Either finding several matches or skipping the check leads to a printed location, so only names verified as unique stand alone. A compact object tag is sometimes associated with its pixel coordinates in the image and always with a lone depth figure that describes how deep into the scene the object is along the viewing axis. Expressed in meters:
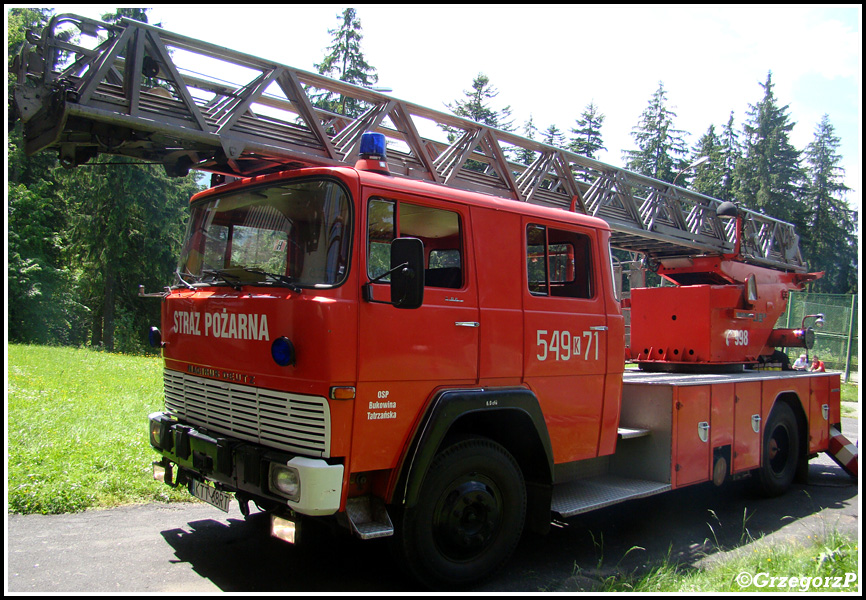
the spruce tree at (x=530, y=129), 40.57
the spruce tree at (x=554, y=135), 40.65
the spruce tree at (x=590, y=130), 40.92
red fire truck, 3.70
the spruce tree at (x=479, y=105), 36.47
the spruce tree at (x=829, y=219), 45.56
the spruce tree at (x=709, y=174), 46.12
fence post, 20.53
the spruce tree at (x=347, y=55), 26.61
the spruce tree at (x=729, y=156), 45.16
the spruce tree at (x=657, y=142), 43.12
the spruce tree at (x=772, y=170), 42.06
